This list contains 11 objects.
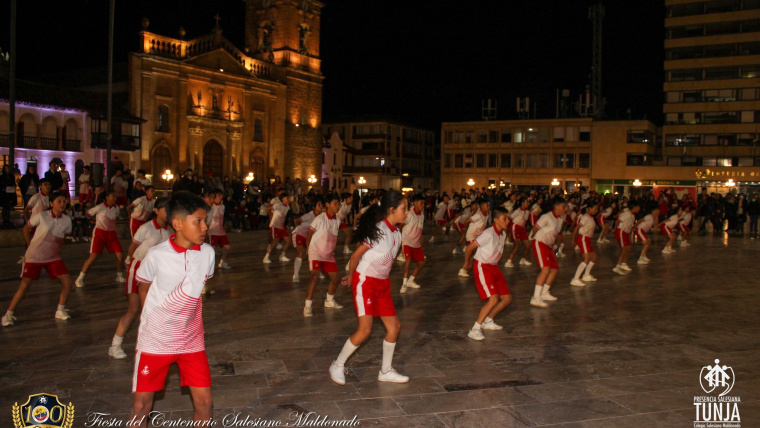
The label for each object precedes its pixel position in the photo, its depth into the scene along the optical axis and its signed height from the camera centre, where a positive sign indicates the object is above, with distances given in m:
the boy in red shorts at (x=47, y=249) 7.59 -0.77
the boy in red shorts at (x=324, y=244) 8.86 -0.76
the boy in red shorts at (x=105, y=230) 10.66 -0.74
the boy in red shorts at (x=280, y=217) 13.93 -0.59
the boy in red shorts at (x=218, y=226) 12.20 -0.74
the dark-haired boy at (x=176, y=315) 3.71 -0.78
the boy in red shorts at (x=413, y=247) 11.13 -0.98
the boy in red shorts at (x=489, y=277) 7.45 -1.02
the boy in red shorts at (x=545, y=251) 9.65 -0.88
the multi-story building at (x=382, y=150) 66.75 +4.85
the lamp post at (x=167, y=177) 37.60 +0.79
